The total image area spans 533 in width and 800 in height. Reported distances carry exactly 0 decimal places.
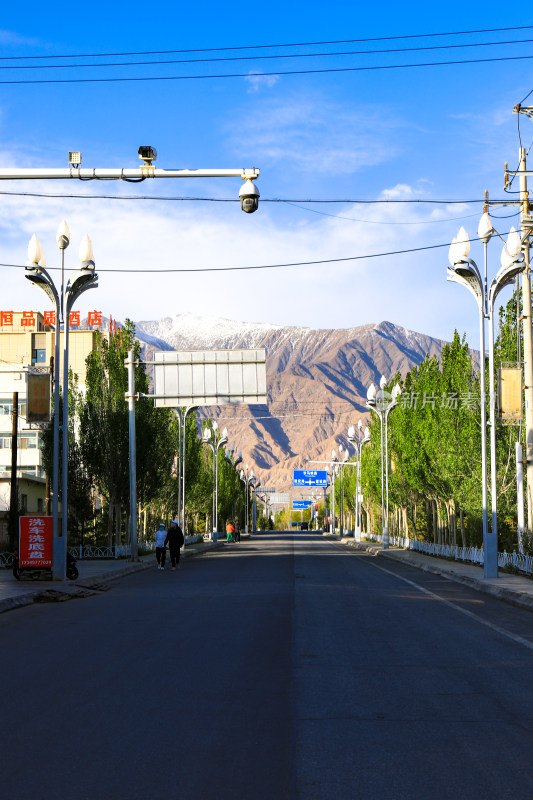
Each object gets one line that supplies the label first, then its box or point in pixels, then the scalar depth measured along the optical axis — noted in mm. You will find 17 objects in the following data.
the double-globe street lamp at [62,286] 25078
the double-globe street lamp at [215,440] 75750
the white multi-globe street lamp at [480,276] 25500
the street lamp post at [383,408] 53625
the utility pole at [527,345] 27891
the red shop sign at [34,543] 24984
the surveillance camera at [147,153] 15719
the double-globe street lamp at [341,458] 85300
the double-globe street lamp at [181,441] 55891
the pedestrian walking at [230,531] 73812
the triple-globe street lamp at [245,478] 133250
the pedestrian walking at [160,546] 34250
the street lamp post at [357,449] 65062
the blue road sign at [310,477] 122250
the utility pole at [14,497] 36594
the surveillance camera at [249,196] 15898
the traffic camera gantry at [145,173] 15750
